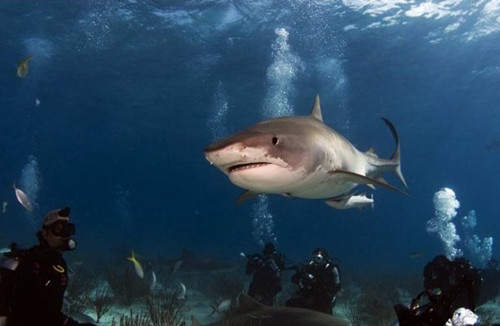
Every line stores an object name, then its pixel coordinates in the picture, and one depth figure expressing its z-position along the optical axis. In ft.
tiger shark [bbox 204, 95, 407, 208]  11.26
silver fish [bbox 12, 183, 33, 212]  30.55
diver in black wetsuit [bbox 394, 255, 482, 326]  6.62
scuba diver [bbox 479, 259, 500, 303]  37.81
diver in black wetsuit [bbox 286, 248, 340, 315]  26.25
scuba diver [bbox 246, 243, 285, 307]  30.19
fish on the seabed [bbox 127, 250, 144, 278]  26.07
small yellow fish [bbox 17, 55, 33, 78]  32.09
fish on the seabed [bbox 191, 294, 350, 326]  16.10
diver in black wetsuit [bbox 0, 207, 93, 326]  11.05
